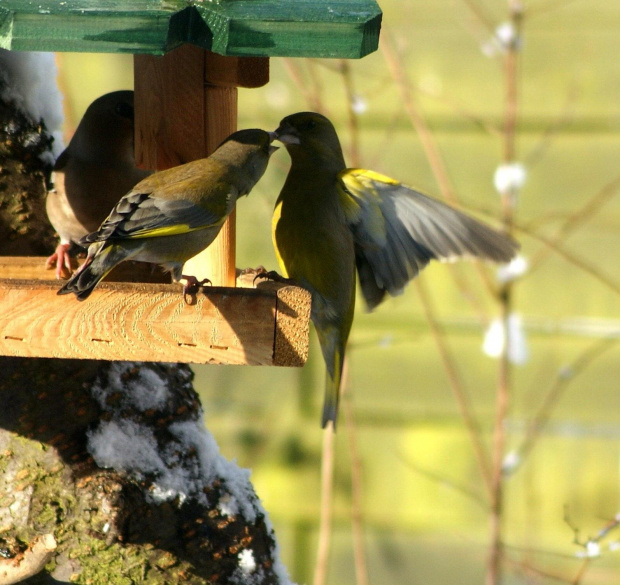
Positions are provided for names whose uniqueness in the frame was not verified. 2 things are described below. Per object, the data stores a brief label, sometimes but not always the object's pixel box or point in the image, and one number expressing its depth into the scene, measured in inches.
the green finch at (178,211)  153.5
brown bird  197.0
